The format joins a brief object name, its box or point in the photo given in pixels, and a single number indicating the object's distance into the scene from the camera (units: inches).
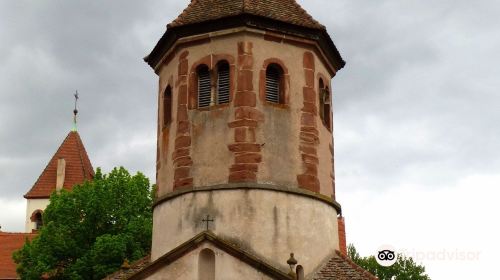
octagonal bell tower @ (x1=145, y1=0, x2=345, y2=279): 514.0
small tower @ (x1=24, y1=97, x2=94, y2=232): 2032.5
